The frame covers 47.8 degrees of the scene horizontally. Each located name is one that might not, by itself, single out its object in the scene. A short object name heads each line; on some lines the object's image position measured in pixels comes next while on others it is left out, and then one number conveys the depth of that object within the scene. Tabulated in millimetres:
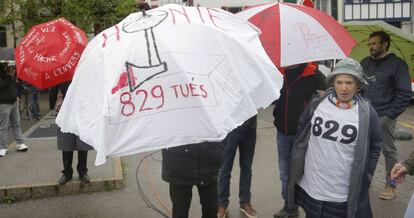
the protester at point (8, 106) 7547
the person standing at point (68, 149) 5352
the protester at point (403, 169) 2908
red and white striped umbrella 3477
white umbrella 2305
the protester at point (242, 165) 4469
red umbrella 4672
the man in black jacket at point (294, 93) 4250
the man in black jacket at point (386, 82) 4914
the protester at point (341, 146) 3143
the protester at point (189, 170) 3152
